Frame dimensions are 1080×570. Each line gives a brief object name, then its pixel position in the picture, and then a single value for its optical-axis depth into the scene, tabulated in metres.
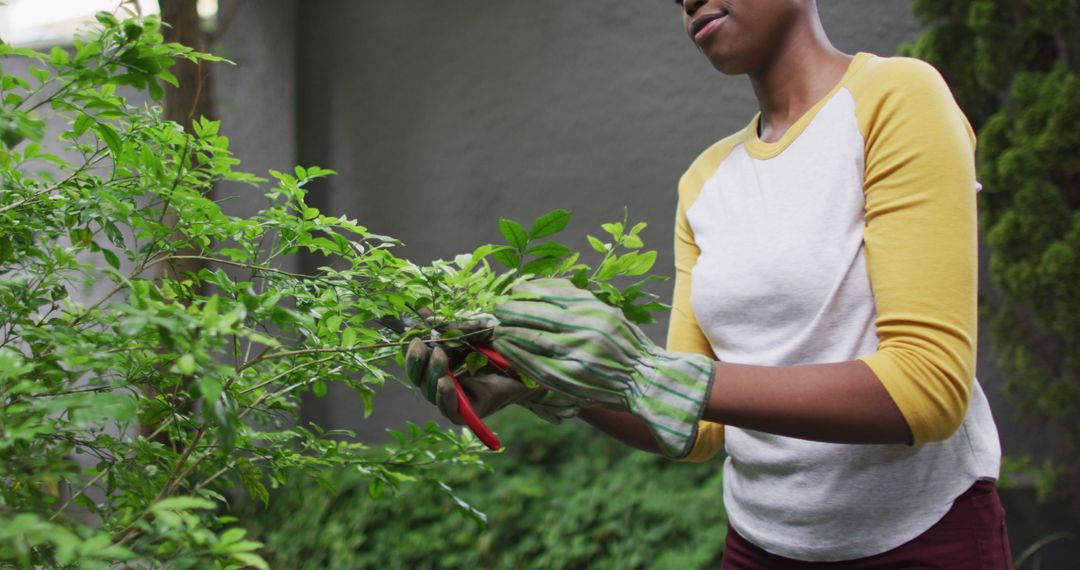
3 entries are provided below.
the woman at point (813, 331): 1.02
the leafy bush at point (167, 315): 0.86
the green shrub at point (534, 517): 3.49
